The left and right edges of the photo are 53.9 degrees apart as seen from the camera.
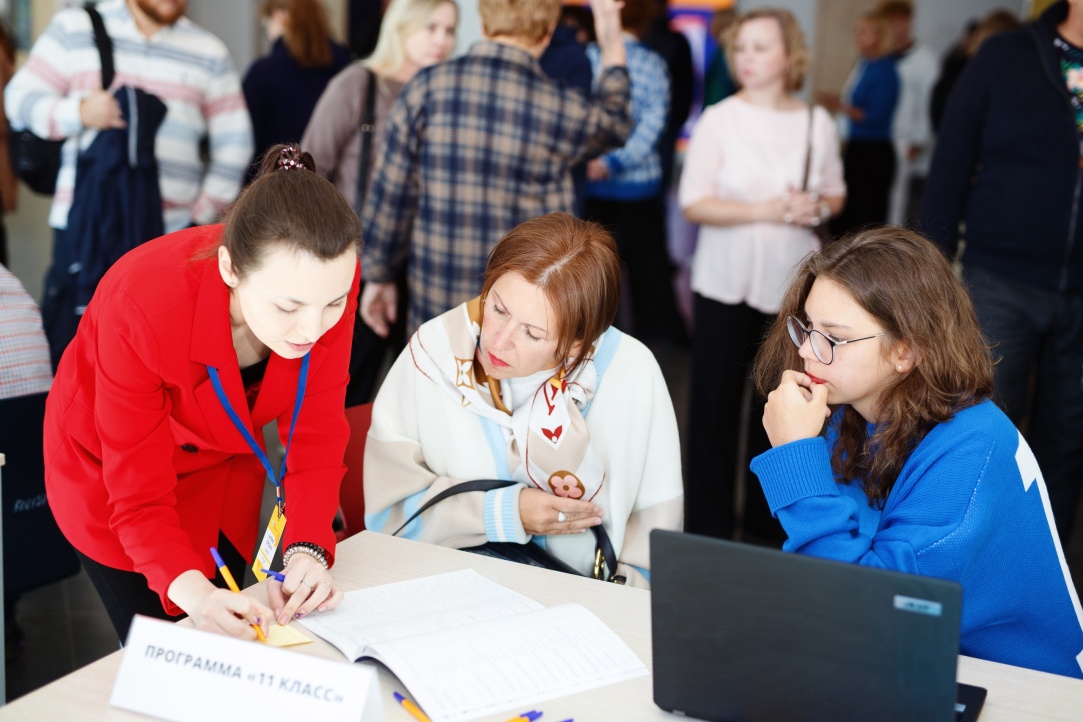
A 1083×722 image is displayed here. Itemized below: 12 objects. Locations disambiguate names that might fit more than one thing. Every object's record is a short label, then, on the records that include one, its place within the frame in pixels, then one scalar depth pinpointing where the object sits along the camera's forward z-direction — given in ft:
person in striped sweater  9.43
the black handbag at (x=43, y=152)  9.53
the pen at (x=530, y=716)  3.95
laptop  3.41
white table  4.00
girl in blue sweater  4.87
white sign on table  3.59
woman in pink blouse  9.84
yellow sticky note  4.45
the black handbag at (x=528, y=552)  6.05
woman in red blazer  4.68
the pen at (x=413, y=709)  3.96
